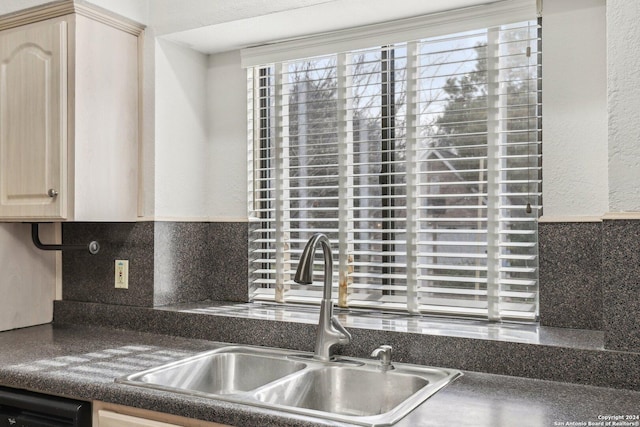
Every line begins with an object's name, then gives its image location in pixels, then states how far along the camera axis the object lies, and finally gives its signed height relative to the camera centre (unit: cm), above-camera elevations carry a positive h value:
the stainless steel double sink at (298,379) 167 -49
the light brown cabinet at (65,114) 212 +39
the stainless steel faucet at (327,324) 186 -34
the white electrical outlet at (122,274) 241 -23
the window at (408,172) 202 +17
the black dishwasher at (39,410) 166 -55
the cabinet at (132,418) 151 -53
